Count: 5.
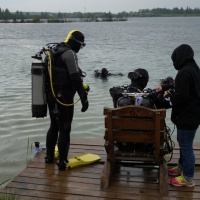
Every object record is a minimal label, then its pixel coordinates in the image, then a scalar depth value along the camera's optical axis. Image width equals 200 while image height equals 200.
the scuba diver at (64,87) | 4.46
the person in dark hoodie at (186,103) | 3.96
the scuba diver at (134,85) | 4.54
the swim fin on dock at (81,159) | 5.00
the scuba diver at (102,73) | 17.27
